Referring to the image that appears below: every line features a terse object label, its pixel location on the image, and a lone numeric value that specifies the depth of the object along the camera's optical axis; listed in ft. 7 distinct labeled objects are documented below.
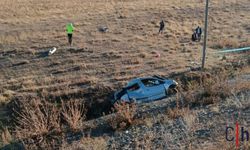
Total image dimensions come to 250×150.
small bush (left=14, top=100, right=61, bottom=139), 33.53
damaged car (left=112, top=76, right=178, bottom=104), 69.05
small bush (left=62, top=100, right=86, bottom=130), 35.12
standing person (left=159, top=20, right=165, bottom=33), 130.93
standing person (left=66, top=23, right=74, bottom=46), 115.03
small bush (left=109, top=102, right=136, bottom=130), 35.50
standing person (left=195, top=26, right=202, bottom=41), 119.42
